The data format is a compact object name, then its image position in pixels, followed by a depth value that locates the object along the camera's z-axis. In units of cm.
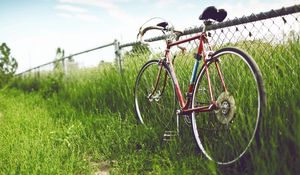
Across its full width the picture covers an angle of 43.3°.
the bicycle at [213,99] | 280
